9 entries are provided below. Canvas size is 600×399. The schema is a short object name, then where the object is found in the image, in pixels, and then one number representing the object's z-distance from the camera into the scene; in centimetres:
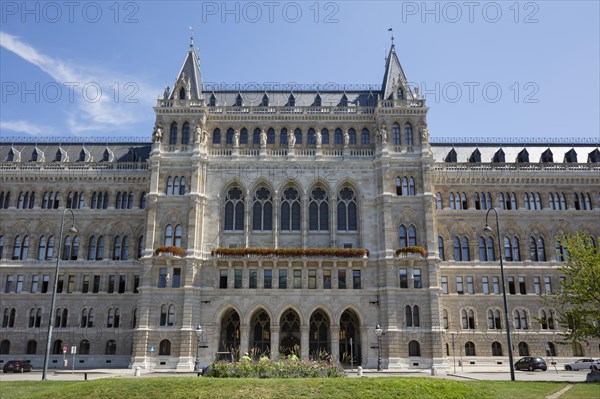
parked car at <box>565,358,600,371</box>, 4947
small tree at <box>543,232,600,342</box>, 3356
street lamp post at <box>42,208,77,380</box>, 3500
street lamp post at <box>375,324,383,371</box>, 4772
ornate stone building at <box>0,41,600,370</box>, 5134
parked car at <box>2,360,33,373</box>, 4712
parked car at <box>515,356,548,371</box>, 4744
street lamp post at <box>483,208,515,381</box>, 3325
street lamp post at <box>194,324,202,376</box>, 4896
